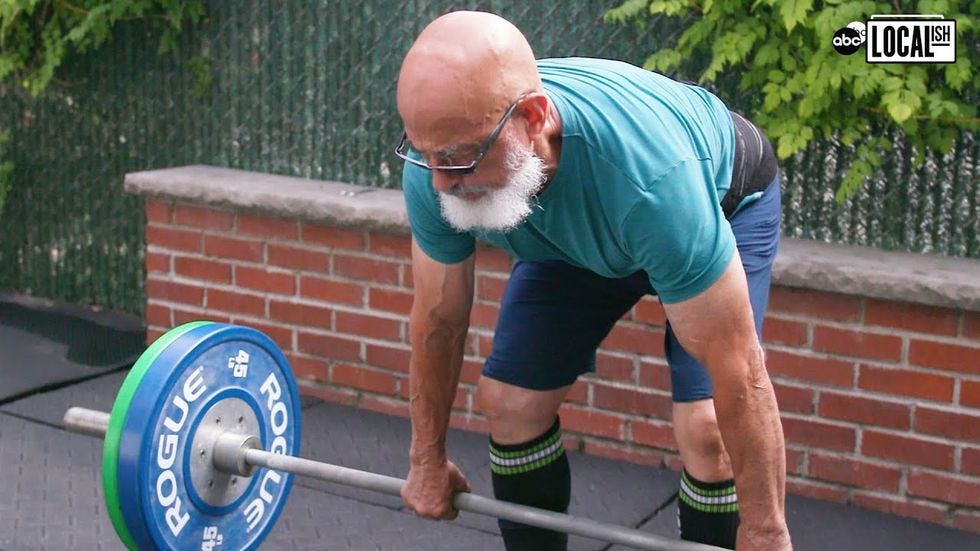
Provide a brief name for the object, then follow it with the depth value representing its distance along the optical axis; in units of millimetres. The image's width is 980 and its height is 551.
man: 2109
